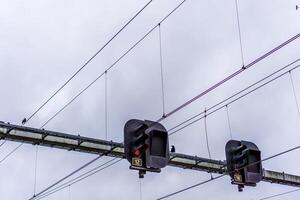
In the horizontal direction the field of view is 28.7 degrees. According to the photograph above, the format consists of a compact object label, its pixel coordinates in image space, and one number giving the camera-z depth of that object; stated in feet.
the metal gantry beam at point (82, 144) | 64.39
